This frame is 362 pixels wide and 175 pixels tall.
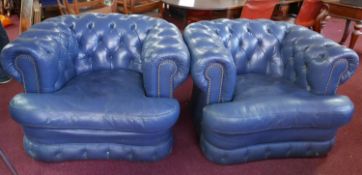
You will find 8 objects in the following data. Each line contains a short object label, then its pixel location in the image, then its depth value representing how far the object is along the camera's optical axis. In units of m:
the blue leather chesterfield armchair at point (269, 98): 1.53
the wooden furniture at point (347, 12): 2.87
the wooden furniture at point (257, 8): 2.72
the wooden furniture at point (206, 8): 2.65
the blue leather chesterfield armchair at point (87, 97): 1.48
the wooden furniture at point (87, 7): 2.99
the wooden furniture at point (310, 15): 3.14
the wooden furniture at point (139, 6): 3.32
